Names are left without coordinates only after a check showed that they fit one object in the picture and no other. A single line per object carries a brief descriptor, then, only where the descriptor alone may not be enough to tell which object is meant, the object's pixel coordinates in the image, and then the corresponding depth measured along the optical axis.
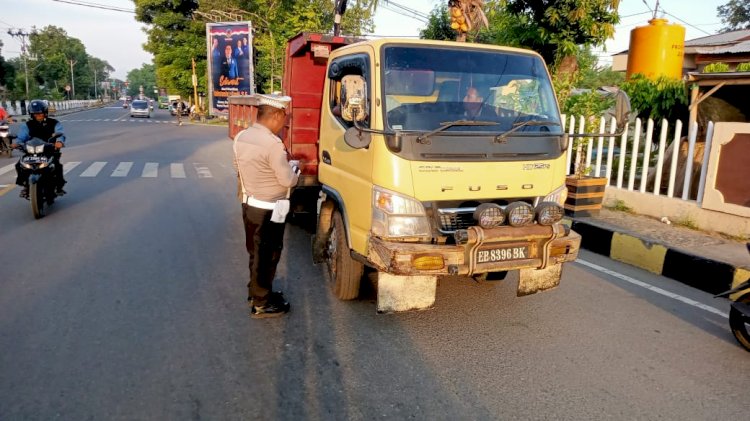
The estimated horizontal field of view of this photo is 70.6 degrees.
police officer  4.03
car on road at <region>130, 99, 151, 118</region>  44.00
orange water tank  10.78
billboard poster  31.61
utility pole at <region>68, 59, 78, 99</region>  88.56
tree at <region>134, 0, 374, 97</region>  30.09
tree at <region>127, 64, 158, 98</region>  176.16
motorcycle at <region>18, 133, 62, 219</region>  7.30
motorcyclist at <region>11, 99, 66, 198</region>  7.67
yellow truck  3.72
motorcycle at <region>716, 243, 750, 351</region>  3.78
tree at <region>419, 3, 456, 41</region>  18.73
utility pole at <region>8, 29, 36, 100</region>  58.88
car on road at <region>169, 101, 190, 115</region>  45.77
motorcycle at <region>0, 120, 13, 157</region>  15.08
